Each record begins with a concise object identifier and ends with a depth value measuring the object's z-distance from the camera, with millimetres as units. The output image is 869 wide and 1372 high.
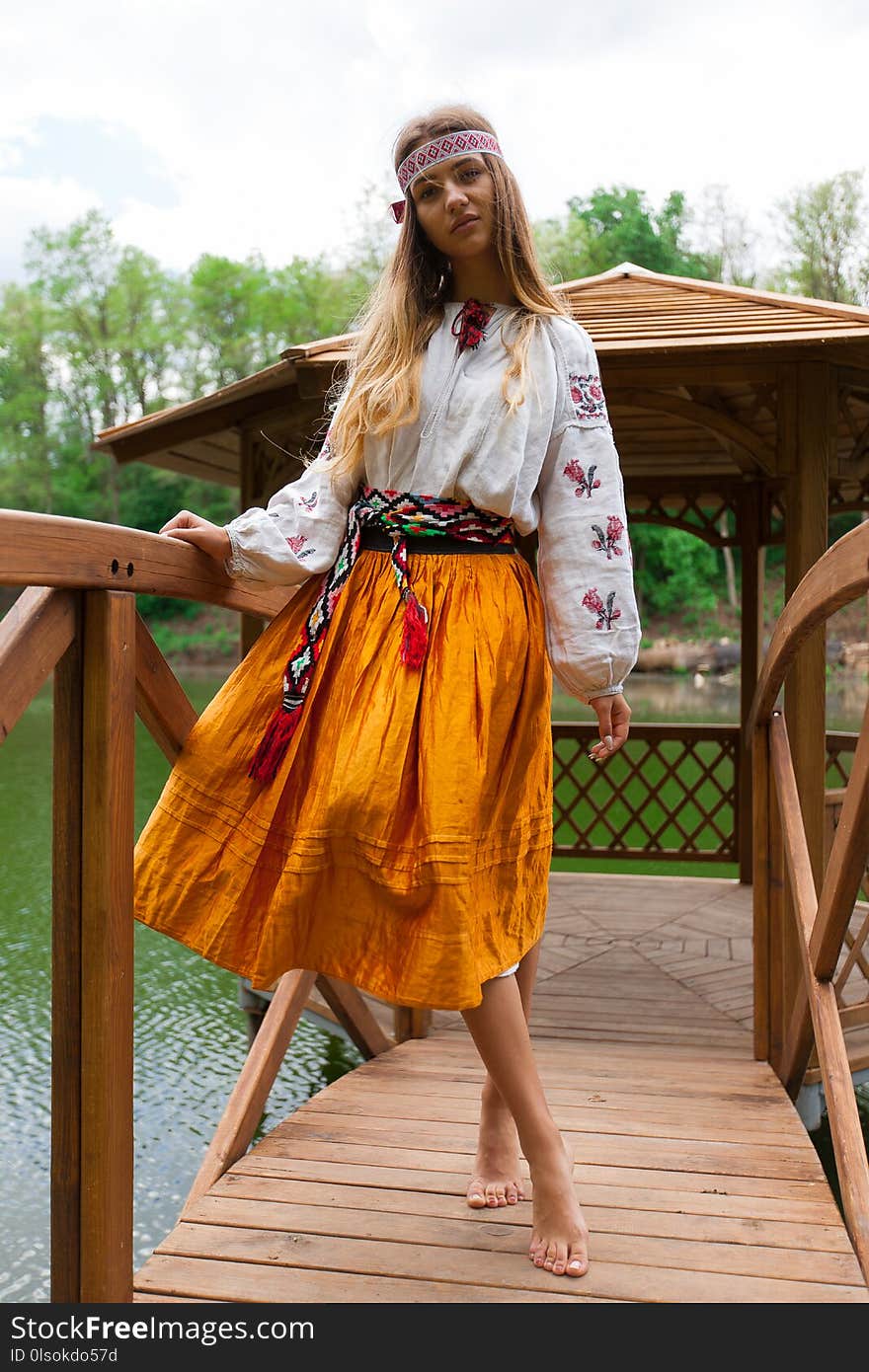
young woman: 1428
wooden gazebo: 3354
